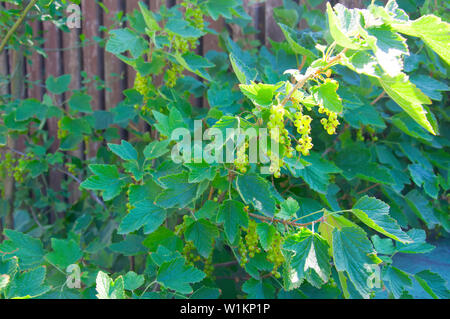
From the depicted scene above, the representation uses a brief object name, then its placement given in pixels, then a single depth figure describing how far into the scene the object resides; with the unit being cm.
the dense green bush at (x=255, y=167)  80
